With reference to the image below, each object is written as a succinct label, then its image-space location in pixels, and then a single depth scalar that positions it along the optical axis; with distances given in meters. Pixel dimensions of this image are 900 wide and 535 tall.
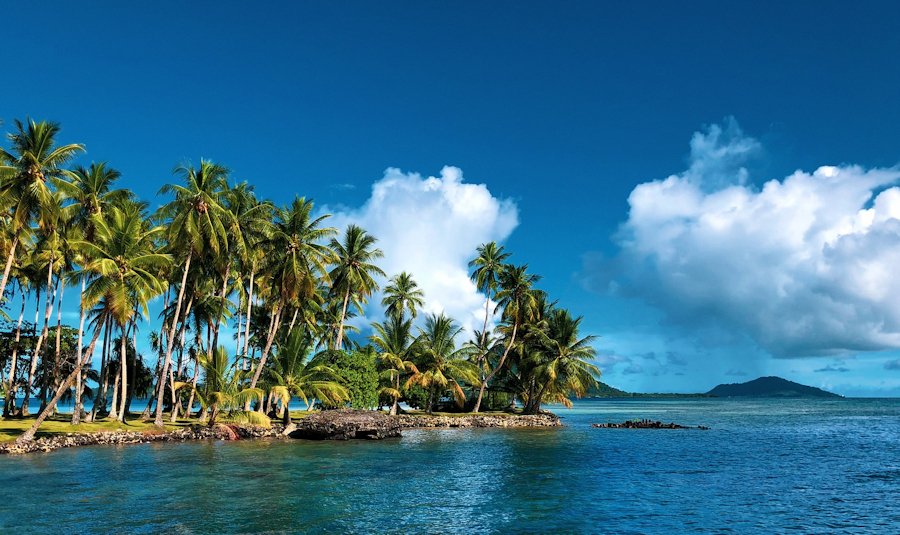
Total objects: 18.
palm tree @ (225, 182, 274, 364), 47.88
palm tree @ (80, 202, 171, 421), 35.56
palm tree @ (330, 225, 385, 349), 61.47
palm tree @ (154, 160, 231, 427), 42.09
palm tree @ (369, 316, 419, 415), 63.07
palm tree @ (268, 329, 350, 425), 48.69
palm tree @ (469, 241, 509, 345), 70.44
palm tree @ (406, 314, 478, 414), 64.25
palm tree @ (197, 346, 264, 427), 43.84
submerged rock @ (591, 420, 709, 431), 67.19
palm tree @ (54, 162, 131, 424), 40.78
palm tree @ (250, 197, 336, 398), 48.53
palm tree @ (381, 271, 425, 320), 70.62
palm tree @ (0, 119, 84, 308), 33.22
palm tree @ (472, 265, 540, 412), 69.00
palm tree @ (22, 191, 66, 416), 34.44
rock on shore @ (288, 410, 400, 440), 45.72
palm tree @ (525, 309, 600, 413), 67.12
